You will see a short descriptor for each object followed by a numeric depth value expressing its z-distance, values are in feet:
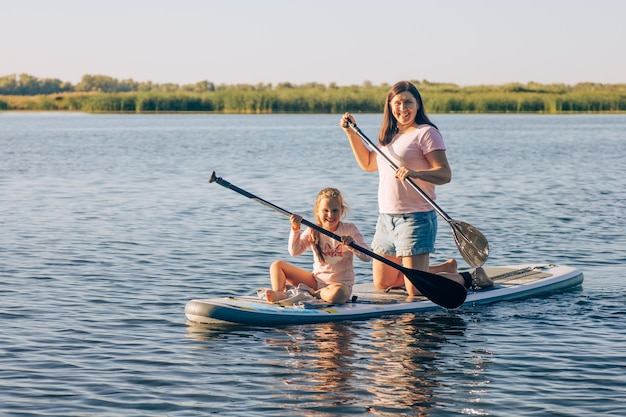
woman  27.91
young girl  28.37
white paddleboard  28.27
